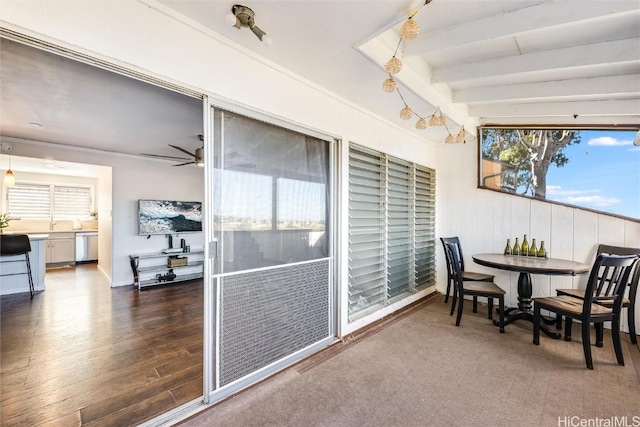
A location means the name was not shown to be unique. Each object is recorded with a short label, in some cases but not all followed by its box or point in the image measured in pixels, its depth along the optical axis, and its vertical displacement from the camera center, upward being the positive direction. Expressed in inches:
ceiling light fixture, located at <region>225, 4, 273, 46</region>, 62.7 +44.2
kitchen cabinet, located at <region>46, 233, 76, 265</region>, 275.0 -36.7
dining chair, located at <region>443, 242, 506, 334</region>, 122.7 -35.6
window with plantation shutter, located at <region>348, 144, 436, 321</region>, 122.0 -8.8
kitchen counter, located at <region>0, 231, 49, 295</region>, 178.5 -38.1
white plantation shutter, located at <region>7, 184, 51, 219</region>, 265.6 +11.0
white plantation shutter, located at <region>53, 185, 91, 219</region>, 291.5 +11.1
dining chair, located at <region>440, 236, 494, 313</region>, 144.1 -34.0
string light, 59.1 +36.9
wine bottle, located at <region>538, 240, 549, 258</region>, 141.5 -20.4
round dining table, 108.7 -22.8
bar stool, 168.9 -21.4
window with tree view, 128.8 +24.4
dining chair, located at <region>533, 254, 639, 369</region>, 91.5 -31.8
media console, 200.2 -43.2
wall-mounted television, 209.8 -3.7
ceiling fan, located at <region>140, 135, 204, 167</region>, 152.1 +41.9
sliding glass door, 76.4 -11.5
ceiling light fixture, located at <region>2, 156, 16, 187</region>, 208.1 +25.2
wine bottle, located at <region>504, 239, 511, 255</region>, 150.1 -20.5
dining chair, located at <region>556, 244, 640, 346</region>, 108.4 -35.1
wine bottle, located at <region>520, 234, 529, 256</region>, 145.9 -19.0
